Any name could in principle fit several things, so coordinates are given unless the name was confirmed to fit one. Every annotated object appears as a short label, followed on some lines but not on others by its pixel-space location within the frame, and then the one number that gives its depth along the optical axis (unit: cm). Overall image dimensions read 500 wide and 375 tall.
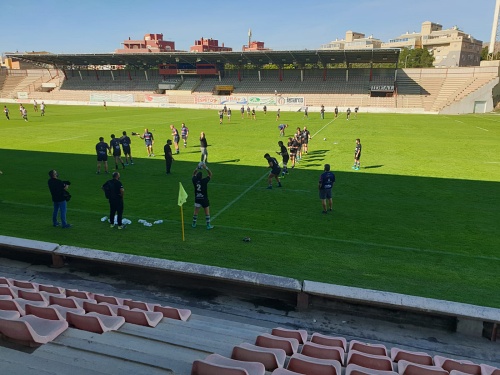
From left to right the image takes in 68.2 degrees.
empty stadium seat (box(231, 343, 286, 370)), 362
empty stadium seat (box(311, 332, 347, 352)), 467
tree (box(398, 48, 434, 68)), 9085
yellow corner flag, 939
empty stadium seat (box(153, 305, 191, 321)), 536
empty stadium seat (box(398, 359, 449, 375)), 369
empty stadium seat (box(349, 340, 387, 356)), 447
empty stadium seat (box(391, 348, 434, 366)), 430
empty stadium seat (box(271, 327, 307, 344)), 480
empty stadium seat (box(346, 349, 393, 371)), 392
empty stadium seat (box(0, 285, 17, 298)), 507
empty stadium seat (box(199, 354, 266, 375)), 332
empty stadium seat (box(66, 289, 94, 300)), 576
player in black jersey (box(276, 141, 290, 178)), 1571
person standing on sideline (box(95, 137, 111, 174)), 1623
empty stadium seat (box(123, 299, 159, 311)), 551
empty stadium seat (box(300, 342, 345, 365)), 408
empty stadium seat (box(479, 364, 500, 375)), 398
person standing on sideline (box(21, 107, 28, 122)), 3764
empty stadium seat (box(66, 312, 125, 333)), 413
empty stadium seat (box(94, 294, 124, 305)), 560
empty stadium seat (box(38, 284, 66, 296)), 582
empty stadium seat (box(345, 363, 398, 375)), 343
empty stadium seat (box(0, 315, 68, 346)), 349
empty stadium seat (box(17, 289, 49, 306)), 502
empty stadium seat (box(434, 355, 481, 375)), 411
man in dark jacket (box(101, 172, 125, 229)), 991
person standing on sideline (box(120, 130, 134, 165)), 1762
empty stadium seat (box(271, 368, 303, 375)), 325
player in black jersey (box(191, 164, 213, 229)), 996
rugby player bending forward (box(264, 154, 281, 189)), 1392
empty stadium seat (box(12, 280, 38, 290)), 597
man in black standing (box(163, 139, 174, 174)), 1662
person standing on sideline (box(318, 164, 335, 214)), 1138
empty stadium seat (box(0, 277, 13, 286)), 587
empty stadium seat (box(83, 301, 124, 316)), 480
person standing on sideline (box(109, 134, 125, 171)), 1667
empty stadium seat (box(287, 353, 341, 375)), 347
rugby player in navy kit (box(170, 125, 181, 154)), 2080
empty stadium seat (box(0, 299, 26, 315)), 432
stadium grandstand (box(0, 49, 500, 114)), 5488
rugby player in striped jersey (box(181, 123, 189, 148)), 2327
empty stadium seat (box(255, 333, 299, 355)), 425
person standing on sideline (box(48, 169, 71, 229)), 989
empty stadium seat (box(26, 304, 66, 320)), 423
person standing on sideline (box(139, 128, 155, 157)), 1970
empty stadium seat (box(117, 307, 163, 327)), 468
